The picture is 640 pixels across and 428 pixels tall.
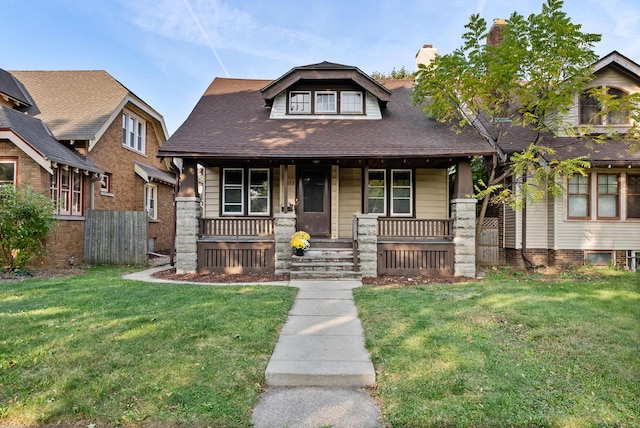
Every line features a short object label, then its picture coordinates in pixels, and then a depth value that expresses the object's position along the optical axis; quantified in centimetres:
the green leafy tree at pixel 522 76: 885
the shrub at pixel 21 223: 941
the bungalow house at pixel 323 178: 966
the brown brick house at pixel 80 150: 1057
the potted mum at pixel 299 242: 940
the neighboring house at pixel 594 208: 1098
